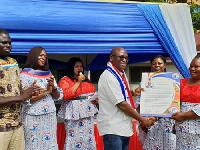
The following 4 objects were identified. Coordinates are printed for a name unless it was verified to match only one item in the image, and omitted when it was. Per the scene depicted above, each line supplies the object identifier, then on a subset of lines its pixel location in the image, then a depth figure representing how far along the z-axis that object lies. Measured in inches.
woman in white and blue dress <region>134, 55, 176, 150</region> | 149.9
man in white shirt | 121.0
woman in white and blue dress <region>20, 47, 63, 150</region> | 137.9
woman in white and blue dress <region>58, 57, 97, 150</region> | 169.5
